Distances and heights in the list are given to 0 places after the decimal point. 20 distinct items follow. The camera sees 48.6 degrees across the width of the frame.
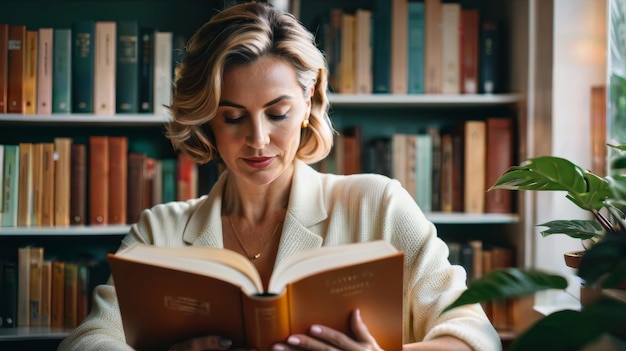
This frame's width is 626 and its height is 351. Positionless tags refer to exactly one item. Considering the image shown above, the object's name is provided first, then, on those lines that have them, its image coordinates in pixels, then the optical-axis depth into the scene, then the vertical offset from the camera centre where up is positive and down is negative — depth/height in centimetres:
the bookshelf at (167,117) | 221 +23
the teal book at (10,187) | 218 -3
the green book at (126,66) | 222 +35
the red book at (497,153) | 230 +9
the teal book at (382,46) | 229 +44
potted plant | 68 -10
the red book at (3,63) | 216 +35
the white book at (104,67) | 221 +35
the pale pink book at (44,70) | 218 +33
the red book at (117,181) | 223 -1
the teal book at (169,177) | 229 +0
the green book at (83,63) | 220 +36
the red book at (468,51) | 232 +43
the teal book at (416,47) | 230 +44
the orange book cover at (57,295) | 223 -38
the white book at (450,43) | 230 +45
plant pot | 103 -12
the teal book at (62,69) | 219 +34
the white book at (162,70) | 223 +35
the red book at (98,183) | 222 -2
